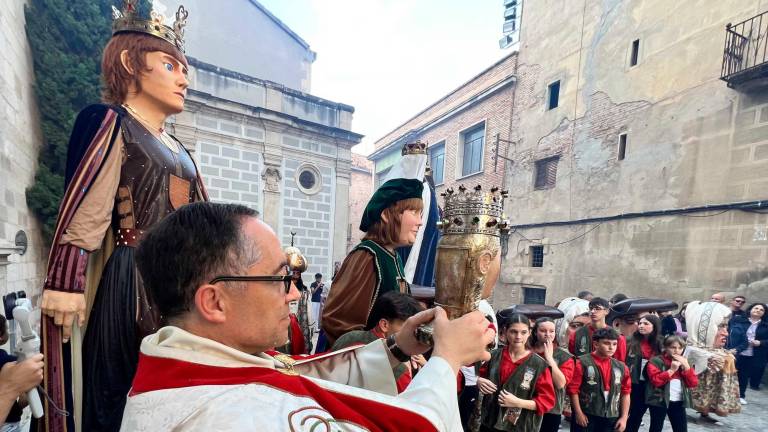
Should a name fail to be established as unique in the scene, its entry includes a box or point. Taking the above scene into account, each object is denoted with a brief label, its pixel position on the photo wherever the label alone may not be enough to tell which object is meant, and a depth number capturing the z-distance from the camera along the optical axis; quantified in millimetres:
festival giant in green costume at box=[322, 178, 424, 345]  2484
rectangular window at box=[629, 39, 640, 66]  11590
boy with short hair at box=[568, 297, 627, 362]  5168
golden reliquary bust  1488
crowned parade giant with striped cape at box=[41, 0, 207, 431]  1814
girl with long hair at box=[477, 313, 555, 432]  3484
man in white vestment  882
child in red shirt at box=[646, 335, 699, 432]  4430
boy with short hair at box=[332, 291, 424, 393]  2361
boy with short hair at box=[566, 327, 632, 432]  4125
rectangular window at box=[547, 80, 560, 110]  14516
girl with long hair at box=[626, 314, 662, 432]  4738
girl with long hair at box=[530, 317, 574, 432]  3781
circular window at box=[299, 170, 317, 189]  11266
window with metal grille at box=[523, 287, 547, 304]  14203
